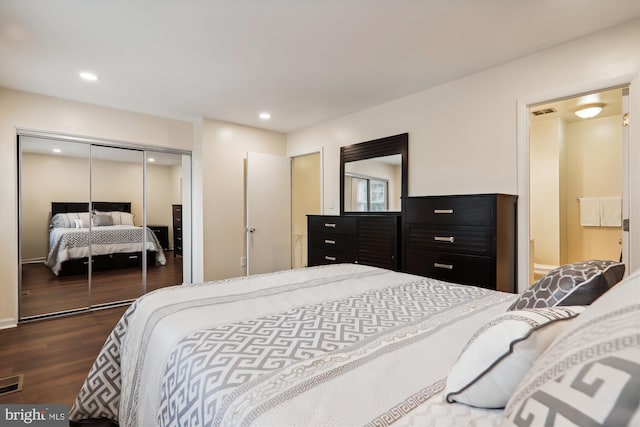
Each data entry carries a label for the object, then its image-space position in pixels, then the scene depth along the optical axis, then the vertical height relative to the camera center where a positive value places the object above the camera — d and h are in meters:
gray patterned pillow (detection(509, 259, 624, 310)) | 0.93 -0.22
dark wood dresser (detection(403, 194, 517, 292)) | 2.41 -0.22
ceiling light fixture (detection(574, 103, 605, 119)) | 3.61 +1.20
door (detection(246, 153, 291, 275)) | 4.57 +0.00
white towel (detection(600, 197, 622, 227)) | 3.93 +0.02
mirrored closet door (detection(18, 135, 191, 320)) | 3.40 -0.12
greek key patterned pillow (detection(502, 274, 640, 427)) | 0.34 -0.20
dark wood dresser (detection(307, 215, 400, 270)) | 3.21 -0.31
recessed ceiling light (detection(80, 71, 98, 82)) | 2.88 +1.29
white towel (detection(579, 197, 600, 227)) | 4.10 +0.00
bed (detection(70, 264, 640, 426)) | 0.68 -0.43
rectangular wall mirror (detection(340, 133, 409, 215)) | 3.54 +0.46
